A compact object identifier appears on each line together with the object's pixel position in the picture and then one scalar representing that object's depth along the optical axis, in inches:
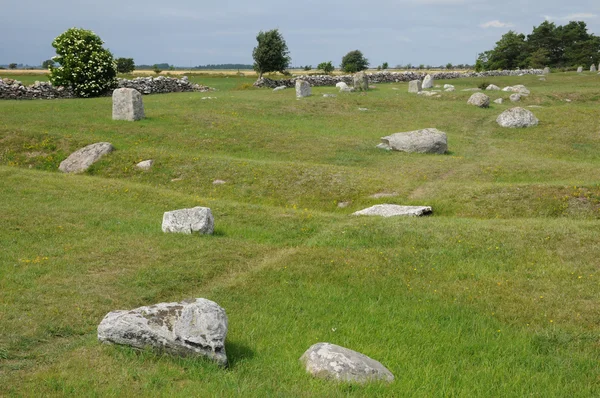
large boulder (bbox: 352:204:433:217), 837.8
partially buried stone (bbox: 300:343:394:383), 340.8
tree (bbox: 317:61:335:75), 3987.7
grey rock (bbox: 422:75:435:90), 2586.1
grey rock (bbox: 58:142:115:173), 1143.0
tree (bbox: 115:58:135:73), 3964.1
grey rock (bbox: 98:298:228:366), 358.9
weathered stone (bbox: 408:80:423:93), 2314.2
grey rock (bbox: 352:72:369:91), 2347.4
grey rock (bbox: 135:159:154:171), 1120.3
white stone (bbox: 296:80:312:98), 2028.8
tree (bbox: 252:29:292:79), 3213.6
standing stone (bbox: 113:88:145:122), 1455.5
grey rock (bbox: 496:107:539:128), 1574.8
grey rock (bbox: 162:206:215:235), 705.0
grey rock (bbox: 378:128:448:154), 1285.7
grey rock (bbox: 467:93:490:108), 1893.7
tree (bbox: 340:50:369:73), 4584.2
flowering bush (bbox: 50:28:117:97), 2005.4
